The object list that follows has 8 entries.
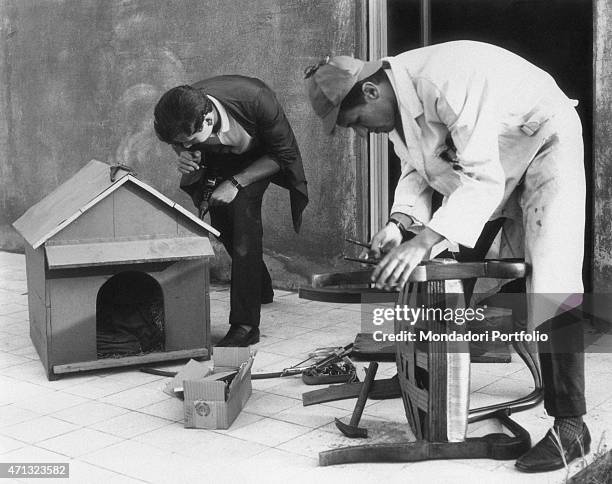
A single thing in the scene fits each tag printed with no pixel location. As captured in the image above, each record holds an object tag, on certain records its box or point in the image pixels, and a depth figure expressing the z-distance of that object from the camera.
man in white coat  2.99
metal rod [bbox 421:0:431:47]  5.96
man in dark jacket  5.00
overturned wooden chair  3.05
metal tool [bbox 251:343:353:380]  4.50
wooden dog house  4.43
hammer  3.59
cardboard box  3.72
